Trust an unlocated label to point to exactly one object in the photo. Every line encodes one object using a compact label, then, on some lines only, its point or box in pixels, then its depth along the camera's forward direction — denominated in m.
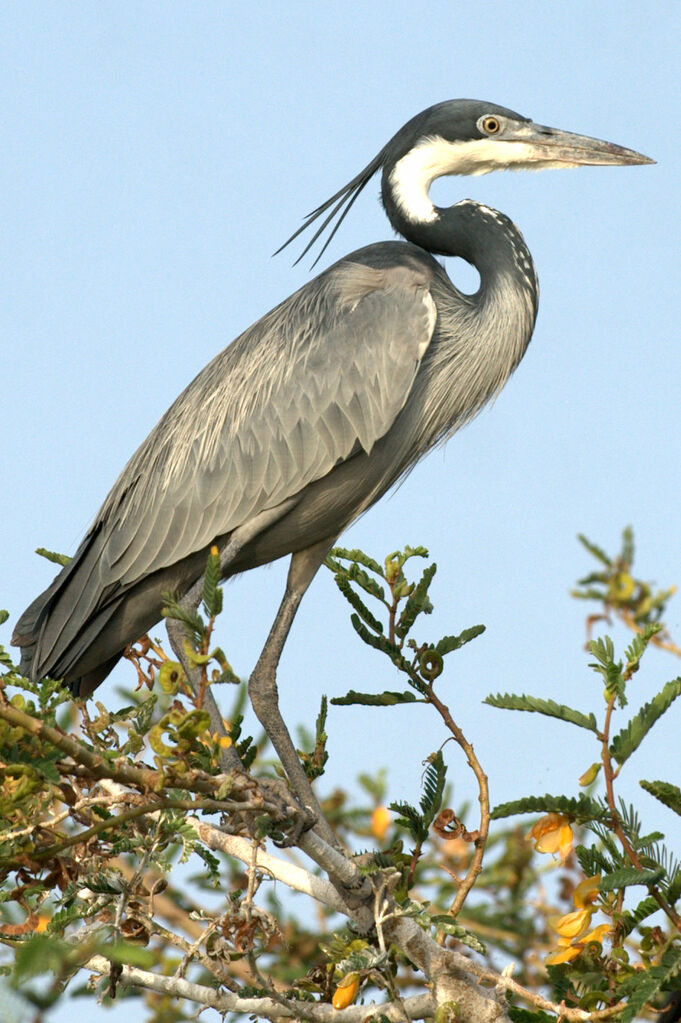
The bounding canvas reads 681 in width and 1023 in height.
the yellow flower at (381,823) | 9.07
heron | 10.63
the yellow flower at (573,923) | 6.15
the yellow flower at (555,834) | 6.19
